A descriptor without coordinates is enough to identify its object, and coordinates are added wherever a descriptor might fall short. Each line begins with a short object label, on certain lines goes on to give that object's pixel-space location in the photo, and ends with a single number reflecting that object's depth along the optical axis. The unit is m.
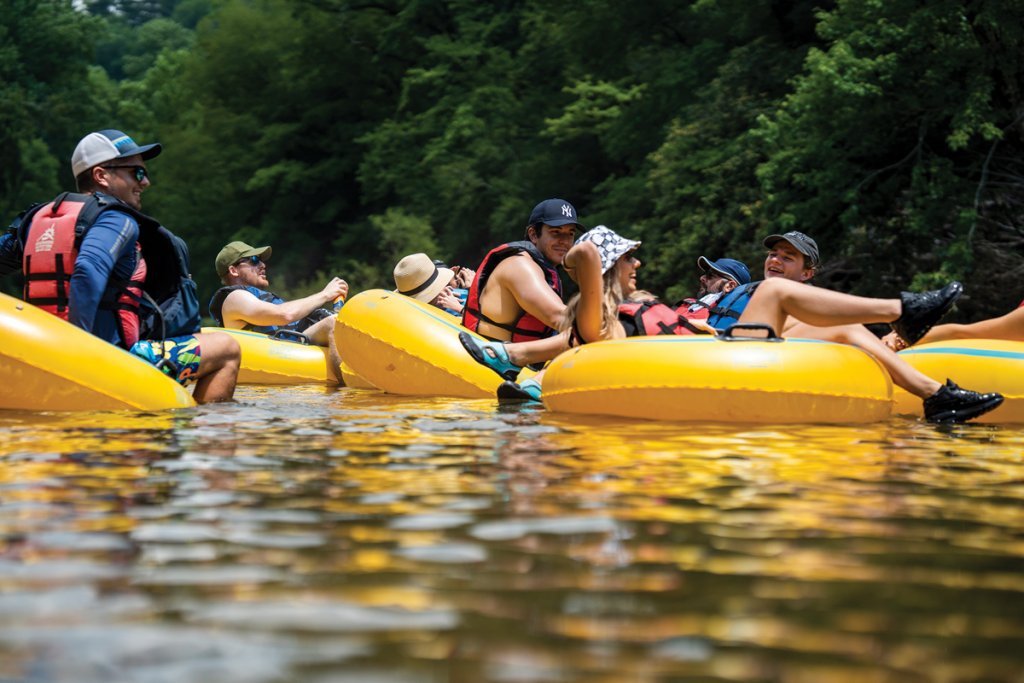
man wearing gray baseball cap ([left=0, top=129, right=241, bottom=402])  6.62
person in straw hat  10.09
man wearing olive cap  9.90
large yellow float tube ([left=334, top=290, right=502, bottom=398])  8.41
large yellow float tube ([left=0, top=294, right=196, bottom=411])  6.45
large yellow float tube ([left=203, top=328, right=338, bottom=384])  10.61
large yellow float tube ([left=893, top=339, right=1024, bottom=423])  6.78
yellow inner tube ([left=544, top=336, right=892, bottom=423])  6.25
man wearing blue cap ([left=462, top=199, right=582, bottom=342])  7.92
